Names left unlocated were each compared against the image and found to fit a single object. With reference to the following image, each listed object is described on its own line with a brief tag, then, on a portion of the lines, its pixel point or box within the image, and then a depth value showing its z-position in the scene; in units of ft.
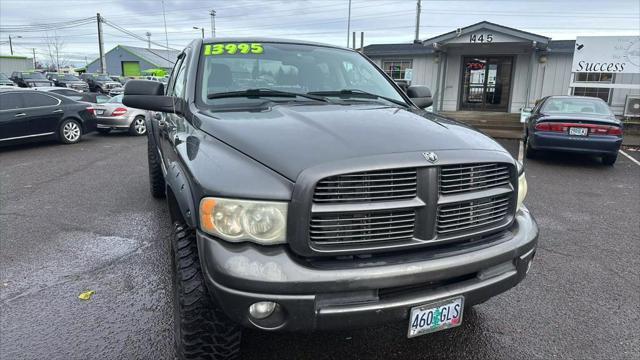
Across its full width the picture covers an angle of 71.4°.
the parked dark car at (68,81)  96.43
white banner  46.75
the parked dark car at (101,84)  92.84
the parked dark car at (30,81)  89.15
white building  54.75
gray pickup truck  6.17
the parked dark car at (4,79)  88.75
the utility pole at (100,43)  144.66
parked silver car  42.50
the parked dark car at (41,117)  33.53
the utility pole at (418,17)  107.04
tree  298.76
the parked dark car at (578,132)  27.43
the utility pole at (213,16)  196.21
